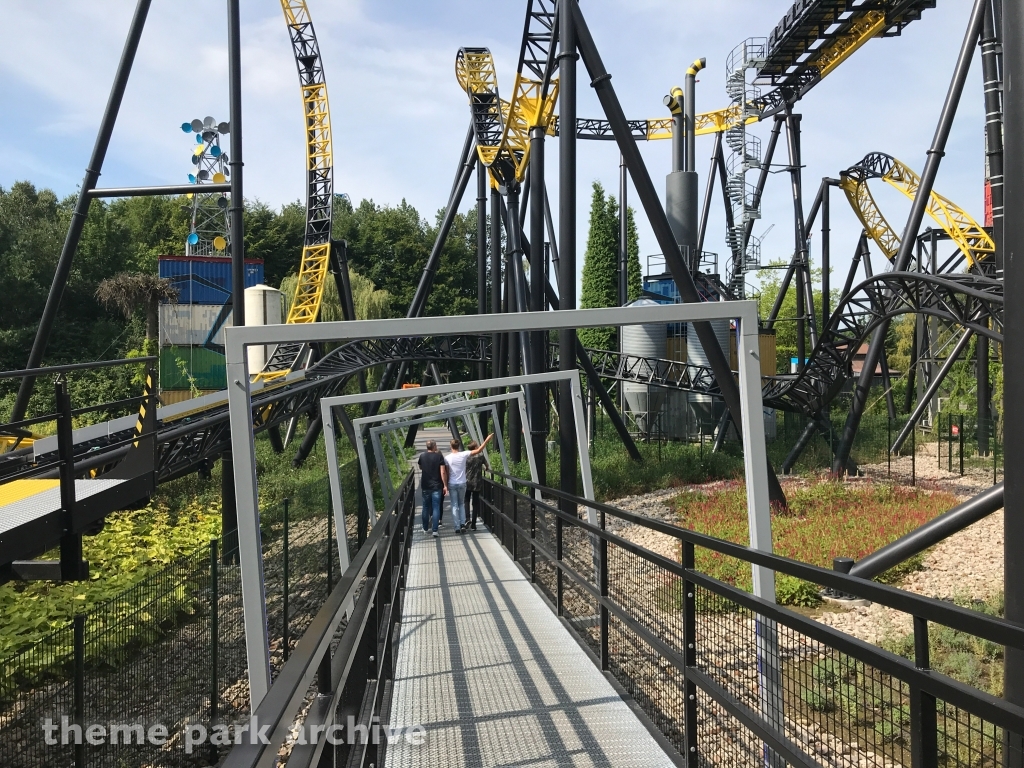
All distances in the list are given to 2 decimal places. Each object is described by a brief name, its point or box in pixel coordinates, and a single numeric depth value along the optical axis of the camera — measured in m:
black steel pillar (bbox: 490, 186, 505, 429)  20.14
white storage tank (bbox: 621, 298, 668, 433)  29.98
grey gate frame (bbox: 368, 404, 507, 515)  12.61
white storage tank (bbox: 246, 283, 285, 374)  27.03
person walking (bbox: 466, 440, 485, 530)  12.71
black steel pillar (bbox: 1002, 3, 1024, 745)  2.77
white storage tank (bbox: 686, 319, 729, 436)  27.47
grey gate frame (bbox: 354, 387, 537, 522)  10.06
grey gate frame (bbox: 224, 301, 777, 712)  3.43
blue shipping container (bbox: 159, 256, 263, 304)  34.47
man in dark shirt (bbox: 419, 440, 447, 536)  11.73
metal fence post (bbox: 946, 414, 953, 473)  17.85
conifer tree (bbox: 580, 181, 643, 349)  50.16
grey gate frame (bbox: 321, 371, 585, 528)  7.66
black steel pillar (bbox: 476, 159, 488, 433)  22.23
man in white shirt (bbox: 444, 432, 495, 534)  11.59
